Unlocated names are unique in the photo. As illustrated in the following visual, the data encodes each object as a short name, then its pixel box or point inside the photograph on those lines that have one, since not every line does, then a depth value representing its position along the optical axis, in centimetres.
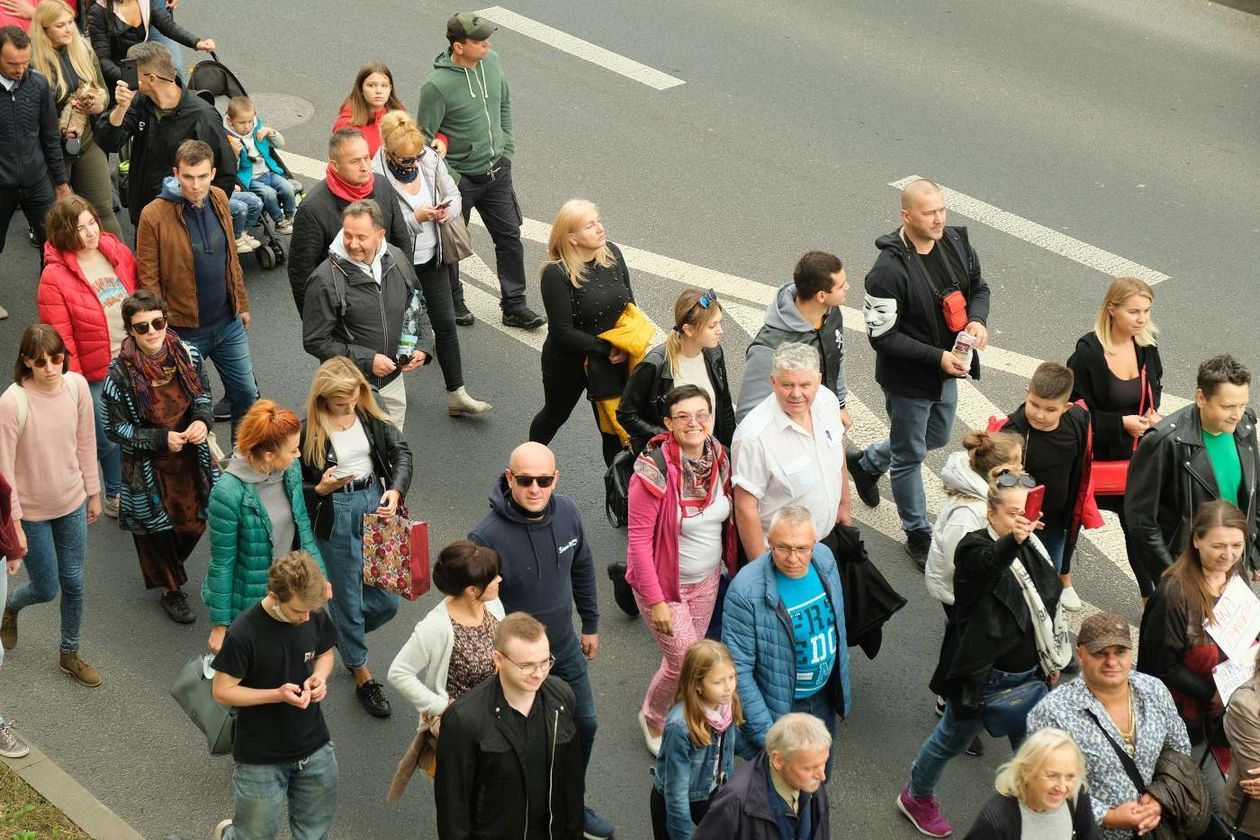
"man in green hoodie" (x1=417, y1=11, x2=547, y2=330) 2206
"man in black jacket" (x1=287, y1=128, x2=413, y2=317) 1830
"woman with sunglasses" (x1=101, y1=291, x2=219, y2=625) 1608
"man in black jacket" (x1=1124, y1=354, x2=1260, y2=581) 1580
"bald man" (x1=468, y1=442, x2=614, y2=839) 1362
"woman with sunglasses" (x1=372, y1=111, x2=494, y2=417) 1970
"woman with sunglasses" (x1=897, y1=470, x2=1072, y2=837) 1395
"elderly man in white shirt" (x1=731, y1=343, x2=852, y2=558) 1507
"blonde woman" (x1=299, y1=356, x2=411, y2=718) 1509
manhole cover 2739
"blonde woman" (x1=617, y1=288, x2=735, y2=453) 1616
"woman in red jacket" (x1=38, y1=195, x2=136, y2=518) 1741
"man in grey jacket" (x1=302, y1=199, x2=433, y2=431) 1733
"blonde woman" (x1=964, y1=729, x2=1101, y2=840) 1169
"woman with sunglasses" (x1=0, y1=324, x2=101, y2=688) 1526
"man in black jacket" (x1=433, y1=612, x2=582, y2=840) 1197
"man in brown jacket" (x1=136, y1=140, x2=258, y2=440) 1841
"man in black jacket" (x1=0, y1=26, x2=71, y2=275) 2019
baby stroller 2345
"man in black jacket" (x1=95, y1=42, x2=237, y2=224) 2055
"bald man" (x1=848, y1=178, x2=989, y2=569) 1772
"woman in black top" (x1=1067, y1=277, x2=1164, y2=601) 1677
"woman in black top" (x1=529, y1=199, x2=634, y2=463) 1759
